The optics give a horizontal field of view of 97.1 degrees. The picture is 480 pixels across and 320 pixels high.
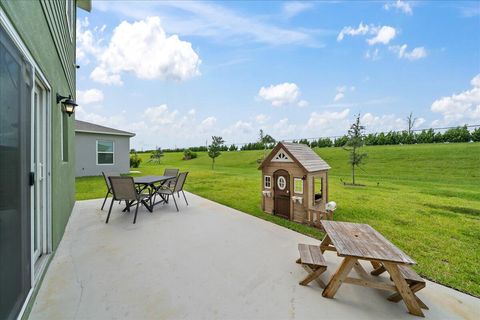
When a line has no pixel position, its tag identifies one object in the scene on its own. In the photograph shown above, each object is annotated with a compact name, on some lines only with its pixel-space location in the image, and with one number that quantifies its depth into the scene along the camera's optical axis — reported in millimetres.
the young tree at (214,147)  20250
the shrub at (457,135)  22078
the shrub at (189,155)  33562
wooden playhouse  4402
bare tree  36906
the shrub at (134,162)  18844
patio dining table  5045
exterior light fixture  3760
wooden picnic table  1888
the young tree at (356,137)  11336
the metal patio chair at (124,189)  4211
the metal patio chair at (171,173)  6895
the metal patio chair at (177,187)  5471
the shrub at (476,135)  21203
